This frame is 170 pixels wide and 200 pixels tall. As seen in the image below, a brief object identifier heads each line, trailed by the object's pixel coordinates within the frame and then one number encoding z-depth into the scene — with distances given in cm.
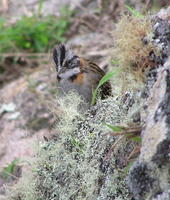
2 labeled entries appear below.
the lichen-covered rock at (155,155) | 509
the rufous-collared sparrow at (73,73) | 995
